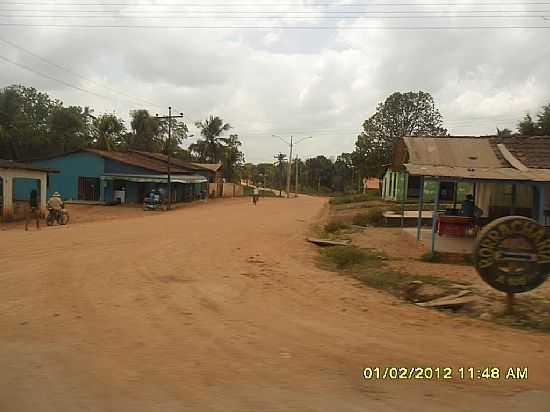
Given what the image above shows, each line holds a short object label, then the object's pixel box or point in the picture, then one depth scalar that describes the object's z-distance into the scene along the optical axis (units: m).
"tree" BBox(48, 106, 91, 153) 52.19
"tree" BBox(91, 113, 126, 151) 54.33
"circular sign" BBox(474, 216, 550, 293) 6.98
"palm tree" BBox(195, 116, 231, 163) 63.16
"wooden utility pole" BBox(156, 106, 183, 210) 35.92
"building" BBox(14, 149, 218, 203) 38.28
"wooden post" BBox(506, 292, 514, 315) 7.04
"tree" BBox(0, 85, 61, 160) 49.31
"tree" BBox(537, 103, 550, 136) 41.45
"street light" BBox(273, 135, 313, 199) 62.47
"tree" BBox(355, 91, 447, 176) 48.75
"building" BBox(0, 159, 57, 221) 23.36
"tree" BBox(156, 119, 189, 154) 65.12
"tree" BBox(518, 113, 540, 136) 42.81
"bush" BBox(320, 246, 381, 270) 11.92
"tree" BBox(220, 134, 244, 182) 64.81
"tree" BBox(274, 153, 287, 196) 81.81
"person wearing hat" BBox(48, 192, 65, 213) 22.35
